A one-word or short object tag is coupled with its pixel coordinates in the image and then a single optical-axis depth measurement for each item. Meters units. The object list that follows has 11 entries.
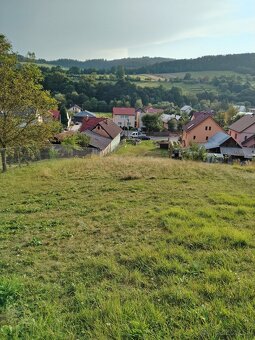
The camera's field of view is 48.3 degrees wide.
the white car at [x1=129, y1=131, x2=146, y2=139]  57.47
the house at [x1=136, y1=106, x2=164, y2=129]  73.75
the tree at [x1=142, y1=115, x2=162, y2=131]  61.81
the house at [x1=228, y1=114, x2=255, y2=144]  39.00
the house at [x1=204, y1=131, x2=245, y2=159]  31.33
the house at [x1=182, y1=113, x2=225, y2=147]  38.97
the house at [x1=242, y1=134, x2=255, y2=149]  34.97
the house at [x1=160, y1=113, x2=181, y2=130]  64.74
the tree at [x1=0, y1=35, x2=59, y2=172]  13.33
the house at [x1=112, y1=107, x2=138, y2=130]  71.16
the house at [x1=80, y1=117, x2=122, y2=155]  32.81
